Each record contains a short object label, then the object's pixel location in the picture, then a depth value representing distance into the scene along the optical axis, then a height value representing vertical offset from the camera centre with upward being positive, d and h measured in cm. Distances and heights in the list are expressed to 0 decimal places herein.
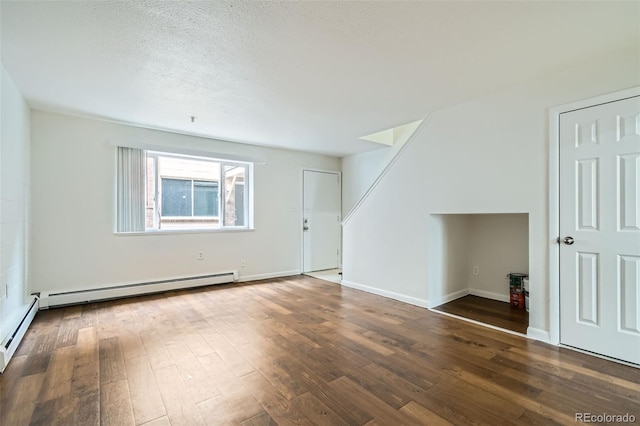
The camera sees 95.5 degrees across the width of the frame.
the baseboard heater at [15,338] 215 -105
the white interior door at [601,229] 221 -12
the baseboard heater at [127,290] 356 -103
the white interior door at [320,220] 580 -12
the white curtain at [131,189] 403 +36
